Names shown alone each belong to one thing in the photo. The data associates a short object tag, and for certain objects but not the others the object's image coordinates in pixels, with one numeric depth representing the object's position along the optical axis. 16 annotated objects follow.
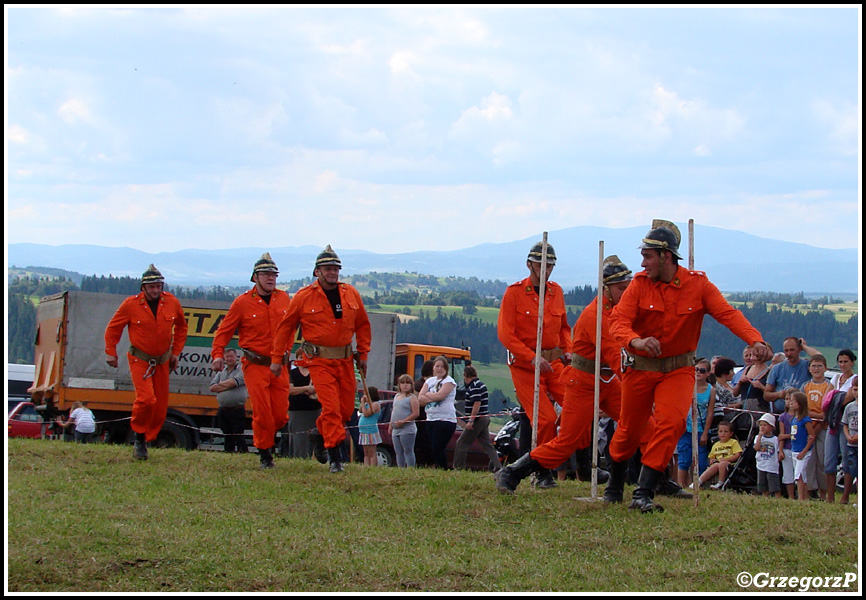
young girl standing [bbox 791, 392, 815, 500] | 12.42
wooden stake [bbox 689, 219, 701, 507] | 9.34
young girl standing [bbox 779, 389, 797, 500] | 12.82
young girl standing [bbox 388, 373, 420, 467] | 15.56
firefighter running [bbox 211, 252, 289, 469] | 12.80
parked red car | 23.67
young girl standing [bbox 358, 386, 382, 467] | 15.95
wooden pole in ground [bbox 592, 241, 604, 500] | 9.45
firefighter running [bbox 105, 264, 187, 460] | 13.30
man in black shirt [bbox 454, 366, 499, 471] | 15.45
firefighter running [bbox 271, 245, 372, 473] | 11.76
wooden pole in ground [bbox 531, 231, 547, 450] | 10.10
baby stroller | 13.64
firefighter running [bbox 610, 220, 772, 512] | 8.66
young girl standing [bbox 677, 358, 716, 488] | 13.33
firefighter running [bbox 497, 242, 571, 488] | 10.55
